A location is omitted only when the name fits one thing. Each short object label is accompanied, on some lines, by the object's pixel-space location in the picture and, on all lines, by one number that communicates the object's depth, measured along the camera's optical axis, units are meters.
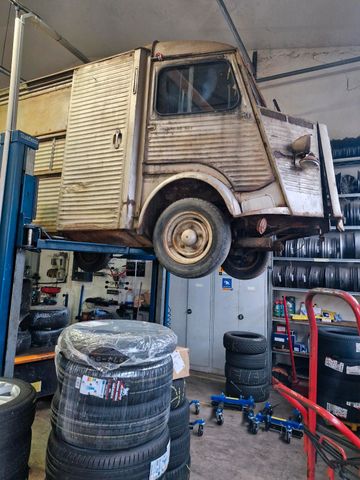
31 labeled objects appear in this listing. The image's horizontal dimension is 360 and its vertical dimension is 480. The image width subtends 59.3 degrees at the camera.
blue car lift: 2.08
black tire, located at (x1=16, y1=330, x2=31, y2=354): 3.32
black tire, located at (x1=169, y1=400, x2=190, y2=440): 2.26
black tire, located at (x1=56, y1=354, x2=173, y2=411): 1.53
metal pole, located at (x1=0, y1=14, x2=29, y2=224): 2.27
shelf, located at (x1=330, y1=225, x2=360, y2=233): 4.91
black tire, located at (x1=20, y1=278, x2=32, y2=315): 2.73
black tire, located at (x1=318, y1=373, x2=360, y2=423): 3.19
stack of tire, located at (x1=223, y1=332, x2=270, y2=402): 4.06
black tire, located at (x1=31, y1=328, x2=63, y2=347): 3.65
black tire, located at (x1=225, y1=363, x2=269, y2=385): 4.07
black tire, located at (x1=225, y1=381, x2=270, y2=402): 4.04
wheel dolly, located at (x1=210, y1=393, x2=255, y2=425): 3.69
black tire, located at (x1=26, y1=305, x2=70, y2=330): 3.62
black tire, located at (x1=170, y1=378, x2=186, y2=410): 2.34
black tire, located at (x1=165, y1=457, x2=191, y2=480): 2.13
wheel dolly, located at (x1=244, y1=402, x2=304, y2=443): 3.11
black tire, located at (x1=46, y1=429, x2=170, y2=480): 1.50
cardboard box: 2.43
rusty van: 2.49
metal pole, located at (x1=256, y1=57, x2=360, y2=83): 5.37
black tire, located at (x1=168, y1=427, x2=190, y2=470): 2.20
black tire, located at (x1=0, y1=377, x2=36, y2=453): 1.51
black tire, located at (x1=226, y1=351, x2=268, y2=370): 4.09
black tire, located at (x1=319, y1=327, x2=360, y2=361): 3.26
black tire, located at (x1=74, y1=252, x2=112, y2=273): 4.10
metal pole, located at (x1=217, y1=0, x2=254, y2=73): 4.59
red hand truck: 1.62
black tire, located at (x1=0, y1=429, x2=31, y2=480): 1.53
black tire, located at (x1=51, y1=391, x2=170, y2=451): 1.52
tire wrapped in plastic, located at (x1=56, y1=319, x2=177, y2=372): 1.59
